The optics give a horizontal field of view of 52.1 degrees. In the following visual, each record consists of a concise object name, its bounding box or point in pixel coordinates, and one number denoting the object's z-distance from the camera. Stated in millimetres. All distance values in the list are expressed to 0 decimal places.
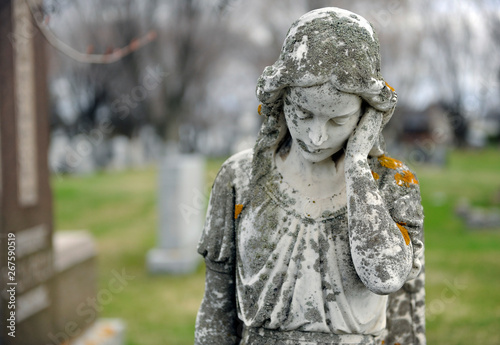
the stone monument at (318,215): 1561
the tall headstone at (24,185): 4895
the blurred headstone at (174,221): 9141
